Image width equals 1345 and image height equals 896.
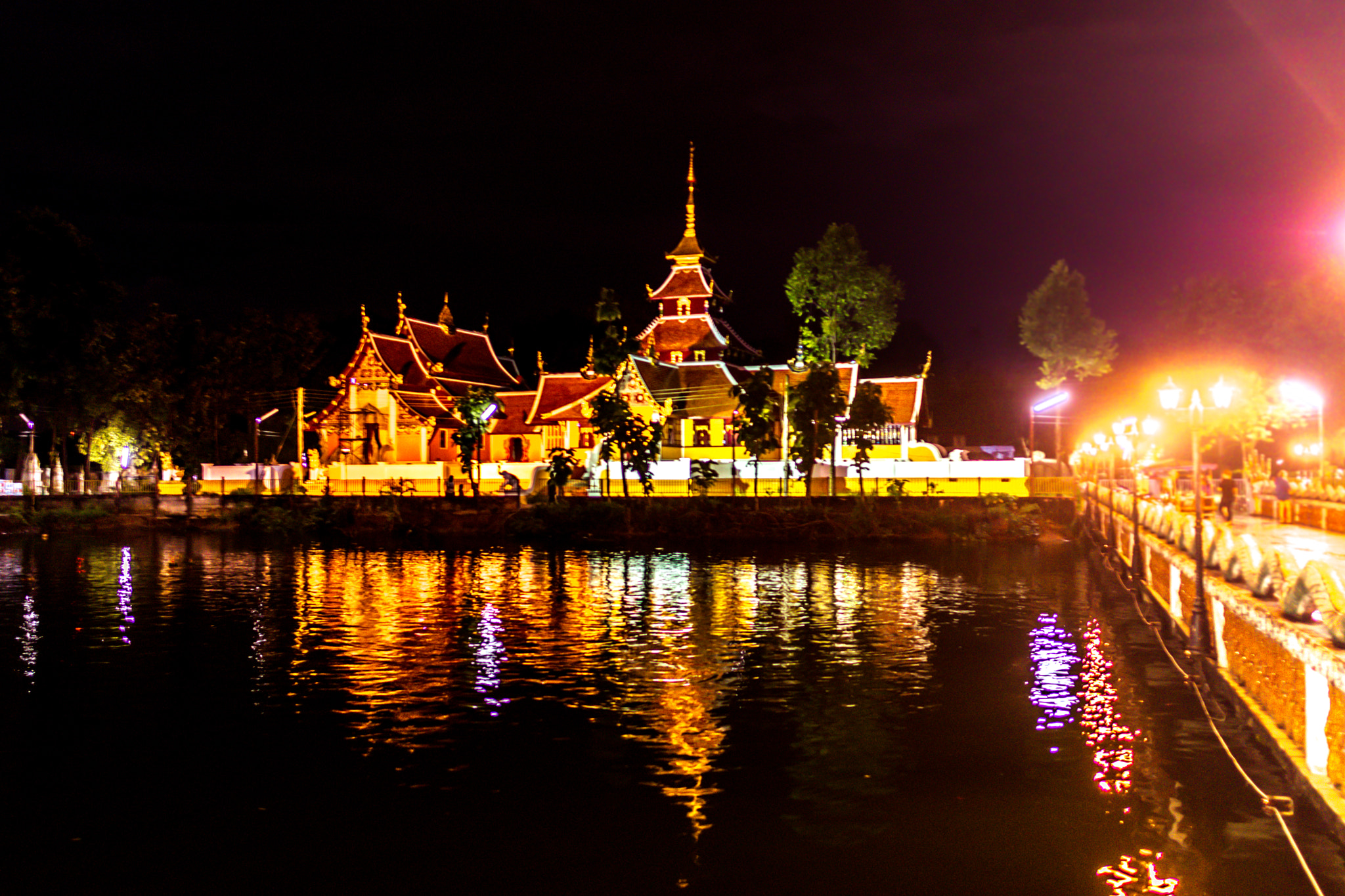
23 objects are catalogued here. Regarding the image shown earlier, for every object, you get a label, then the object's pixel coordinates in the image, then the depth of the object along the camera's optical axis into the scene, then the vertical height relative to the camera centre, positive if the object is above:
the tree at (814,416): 46.34 +2.26
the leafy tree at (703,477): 46.31 -0.33
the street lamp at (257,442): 57.84 +1.89
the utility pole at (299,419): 66.18 +3.30
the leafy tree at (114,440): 58.62 +1.89
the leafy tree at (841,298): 74.69 +11.78
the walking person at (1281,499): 40.16 -1.35
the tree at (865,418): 46.84 +2.14
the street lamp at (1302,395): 60.83 +4.03
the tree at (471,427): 53.28 +2.25
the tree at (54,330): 56.22 +7.66
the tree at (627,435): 47.06 +1.50
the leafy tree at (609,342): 51.75 +6.27
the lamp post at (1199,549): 14.18 -1.08
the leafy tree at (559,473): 47.81 -0.11
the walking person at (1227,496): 39.28 -1.15
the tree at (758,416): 47.78 +2.39
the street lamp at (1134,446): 24.67 +0.97
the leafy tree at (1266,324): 63.44 +9.64
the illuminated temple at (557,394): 59.81 +4.50
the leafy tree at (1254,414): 67.31 +3.11
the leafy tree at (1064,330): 95.75 +11.88
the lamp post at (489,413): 56.34 +3.09
